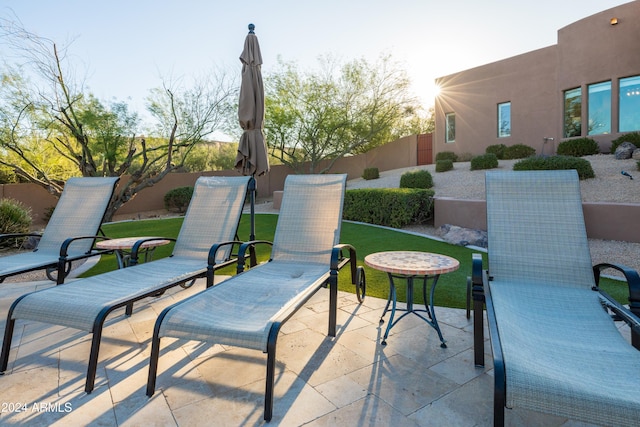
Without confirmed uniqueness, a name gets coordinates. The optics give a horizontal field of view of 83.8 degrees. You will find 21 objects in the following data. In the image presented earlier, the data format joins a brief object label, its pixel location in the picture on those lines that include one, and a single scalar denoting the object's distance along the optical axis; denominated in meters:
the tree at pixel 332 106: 15.47
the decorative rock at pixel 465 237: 6.36
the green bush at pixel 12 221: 6.68
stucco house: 11.22
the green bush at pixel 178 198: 14.71
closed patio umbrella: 4.77
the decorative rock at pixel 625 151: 9.74
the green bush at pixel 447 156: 15.48
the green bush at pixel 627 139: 10.26
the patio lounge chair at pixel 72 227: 3.60
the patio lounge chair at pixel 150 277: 2.29
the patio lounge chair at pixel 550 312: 1.41
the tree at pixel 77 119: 10.09
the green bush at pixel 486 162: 11.54
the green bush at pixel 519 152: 13.03
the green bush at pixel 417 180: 10.20
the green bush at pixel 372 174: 15.88
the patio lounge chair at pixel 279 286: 2.01
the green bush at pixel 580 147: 11.30
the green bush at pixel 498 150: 13.82
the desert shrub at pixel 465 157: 15.44
